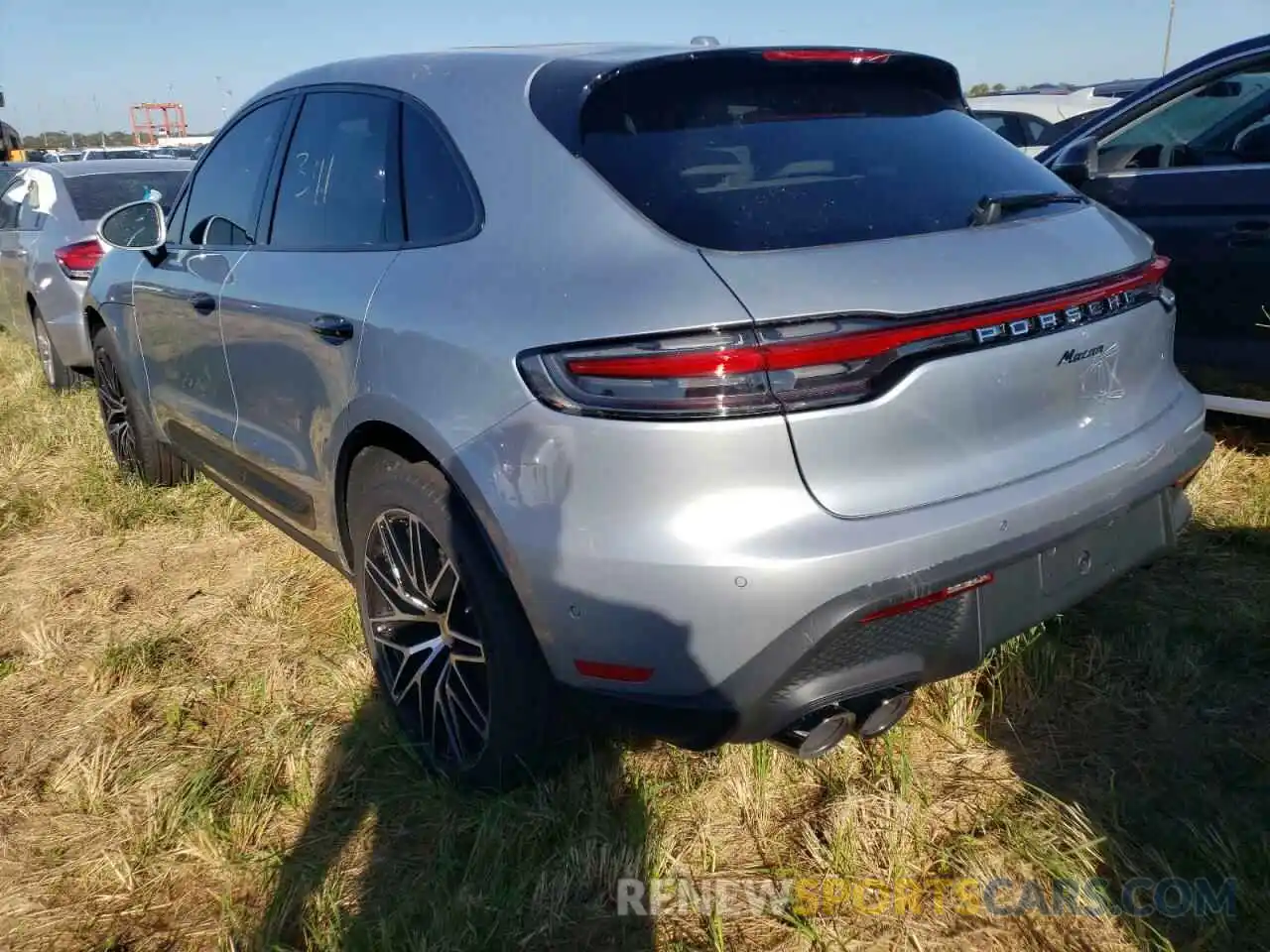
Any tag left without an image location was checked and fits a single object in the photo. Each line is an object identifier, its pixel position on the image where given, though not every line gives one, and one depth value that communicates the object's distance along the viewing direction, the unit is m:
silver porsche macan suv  1.73
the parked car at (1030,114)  10.64
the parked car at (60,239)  6.09
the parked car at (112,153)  25.91
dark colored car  3.71
